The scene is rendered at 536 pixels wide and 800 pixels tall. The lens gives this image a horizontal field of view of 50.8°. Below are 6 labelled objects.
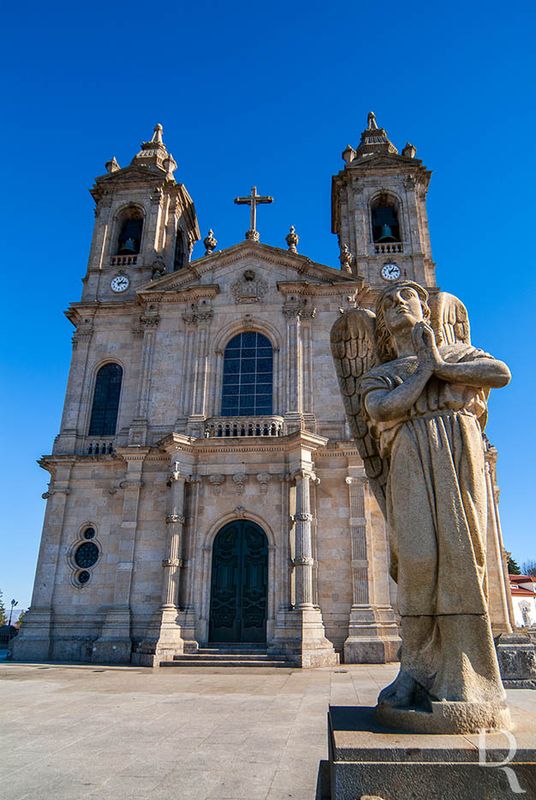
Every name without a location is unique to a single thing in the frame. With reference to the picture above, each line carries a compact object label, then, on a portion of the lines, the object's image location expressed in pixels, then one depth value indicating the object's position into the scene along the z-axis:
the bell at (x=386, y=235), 22.64
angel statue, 3.35
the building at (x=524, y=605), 39.53
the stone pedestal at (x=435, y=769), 2.67
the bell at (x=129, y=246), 23.27
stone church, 15.91
